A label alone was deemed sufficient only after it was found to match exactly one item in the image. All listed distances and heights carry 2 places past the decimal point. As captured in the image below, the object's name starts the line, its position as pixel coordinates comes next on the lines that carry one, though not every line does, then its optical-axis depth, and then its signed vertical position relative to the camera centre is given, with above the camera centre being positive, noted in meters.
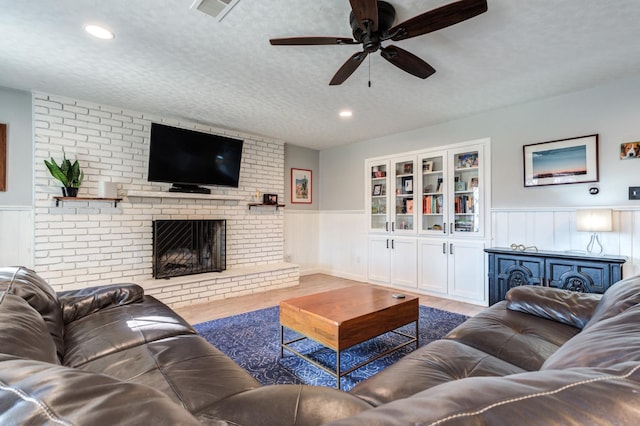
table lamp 2.85 -0.06
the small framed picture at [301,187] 5.72 +0.53
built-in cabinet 4.00 -0.07
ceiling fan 1.65 +1.12
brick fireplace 3.36 +0.02
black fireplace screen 4.00 -0.45
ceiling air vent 1.89 +1.32
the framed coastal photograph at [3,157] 3.16 +0.60
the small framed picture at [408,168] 4.70 +0.72
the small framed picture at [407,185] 4.68 +0.45
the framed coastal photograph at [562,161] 3.19 +0.58
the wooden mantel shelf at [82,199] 3.32 +0.18
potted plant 3.24 +0.44
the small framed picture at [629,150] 2.95 +0.62
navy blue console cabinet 2.78 -0.56
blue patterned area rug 2.13 -1.13
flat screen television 3.88 +0.77
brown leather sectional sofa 0.43 -0.54
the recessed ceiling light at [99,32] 2.15 +1.32
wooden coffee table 2.01 -0.74
